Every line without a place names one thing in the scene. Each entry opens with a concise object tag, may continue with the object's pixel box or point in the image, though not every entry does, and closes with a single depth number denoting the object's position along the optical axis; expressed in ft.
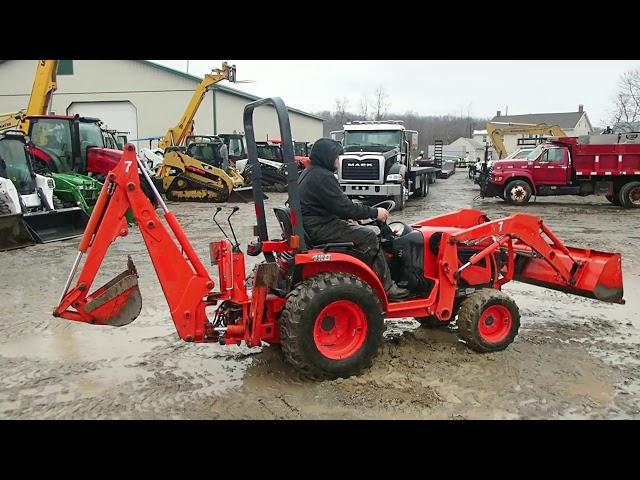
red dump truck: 55.06
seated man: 13.51
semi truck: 48.44
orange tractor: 12.96
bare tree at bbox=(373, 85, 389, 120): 205.10
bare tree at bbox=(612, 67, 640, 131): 141.90
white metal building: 89.81
